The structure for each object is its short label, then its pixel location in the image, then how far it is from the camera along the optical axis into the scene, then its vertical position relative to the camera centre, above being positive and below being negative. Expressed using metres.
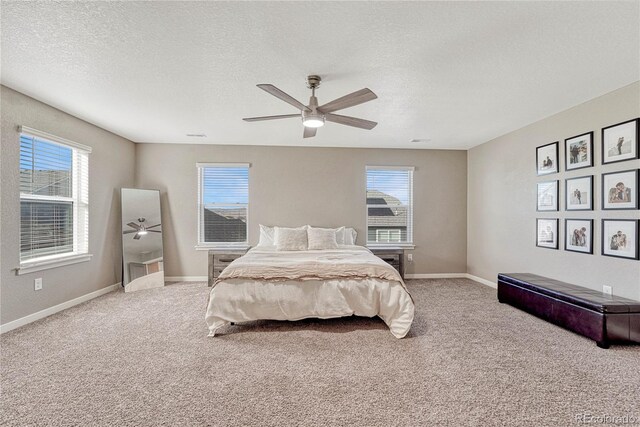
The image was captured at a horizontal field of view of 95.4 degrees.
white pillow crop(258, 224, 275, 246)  5.06 -0.39
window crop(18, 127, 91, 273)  3.24 +0.18
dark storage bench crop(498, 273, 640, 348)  2.61 -0.94
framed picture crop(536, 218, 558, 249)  3.73 -0.24
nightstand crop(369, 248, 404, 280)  5.12 -0.74
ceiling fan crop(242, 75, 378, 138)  2.37 +0.95
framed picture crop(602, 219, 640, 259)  2.82 -0.23
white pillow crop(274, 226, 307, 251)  4.62 -0.41
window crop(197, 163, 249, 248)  5.40 +0.18
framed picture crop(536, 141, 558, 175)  3.74 +0.75
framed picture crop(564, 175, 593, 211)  3.25 +0.25
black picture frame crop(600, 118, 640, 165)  2.79 +0.75
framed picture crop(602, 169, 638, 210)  2.82 +0.25
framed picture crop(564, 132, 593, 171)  3.25 +0.74
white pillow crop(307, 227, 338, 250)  4.68 -0.41
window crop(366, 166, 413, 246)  5.60 +0.16
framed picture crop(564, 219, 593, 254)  3.25 -0.24
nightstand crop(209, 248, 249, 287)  4.88 -0.78
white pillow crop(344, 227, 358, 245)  5.19 -0.40
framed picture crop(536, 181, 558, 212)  3.75 +0.25
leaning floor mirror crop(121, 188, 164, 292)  4.65 -0.45
